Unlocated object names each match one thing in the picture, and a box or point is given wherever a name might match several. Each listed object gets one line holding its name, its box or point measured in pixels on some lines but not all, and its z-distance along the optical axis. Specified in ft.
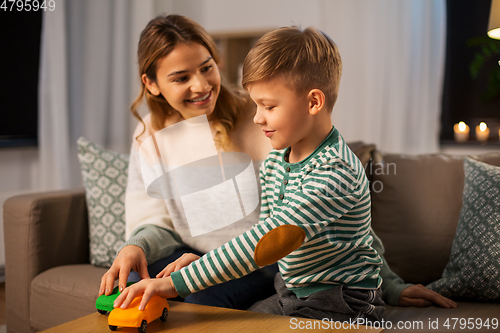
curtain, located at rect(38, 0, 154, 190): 8.33
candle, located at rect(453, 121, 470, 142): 8.36
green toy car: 2.35
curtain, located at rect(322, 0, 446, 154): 8.18
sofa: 4.17
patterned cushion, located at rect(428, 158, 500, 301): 3.45
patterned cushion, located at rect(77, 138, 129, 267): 4.81
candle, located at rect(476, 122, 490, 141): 8.06
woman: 3.33
